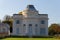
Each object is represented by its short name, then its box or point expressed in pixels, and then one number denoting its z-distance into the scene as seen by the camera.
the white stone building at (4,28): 57.86
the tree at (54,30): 70.59
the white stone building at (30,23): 53.97
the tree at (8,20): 72.51
